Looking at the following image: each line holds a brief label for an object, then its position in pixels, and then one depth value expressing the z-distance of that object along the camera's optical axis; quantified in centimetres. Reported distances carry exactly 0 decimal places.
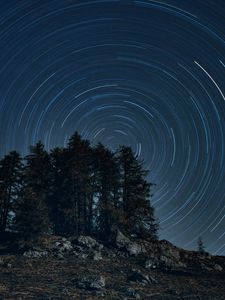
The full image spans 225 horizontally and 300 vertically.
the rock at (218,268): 2911
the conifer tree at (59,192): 3731
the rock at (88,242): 3000
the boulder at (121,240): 3115
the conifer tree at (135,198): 3556
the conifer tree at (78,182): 3644
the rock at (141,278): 2187
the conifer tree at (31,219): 2720
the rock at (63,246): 2808
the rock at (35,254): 2584
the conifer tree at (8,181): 3684
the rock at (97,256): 2702
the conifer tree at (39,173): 3744
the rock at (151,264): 2648
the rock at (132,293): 1830
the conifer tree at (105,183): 3588
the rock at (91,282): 1917
